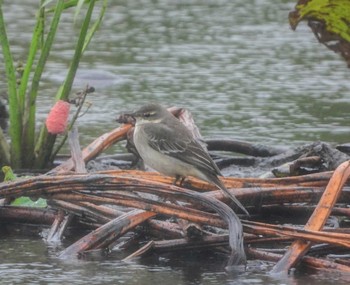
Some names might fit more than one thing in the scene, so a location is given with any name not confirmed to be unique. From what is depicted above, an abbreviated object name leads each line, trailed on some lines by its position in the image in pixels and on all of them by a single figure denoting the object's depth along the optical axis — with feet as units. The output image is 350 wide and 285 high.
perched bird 40.37
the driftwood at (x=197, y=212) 34.47
